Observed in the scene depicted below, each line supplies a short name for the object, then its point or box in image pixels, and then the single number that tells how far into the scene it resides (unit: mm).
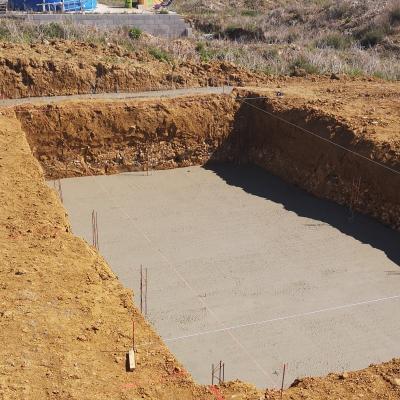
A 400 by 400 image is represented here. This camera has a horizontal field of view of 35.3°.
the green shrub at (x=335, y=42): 28564
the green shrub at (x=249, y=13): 37469
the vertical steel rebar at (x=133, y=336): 7845
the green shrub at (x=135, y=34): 23609
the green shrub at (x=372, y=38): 29125
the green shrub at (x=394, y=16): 30484
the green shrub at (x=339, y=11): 33969
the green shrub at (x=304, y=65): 22750
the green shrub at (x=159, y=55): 21748
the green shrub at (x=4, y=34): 21547
